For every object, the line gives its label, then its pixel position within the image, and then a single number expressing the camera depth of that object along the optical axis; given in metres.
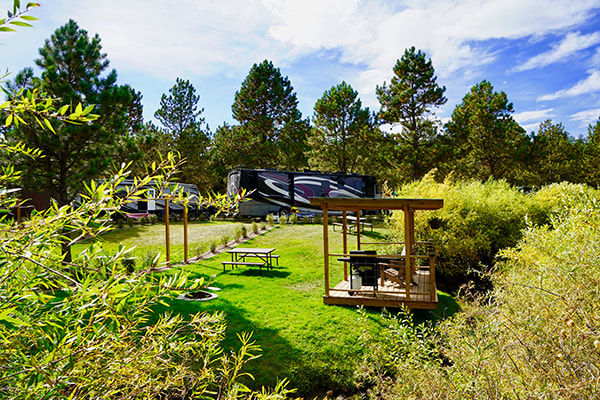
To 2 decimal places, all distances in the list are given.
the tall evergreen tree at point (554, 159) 25.36
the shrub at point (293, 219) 20.28
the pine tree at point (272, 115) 31.55
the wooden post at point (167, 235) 10.08
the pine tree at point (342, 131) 27.50
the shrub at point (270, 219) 19.66
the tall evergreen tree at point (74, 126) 9.14
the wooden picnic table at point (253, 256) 10.05
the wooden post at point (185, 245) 10.80
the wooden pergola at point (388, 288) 6.80
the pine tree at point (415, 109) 24.83
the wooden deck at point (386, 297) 6.96
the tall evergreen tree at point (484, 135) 24.50
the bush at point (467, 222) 10.67
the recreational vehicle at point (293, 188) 22.28
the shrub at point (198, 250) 12.16
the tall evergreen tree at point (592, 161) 24.80
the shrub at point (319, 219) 21.37
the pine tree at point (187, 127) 28.75
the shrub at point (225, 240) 13.99
